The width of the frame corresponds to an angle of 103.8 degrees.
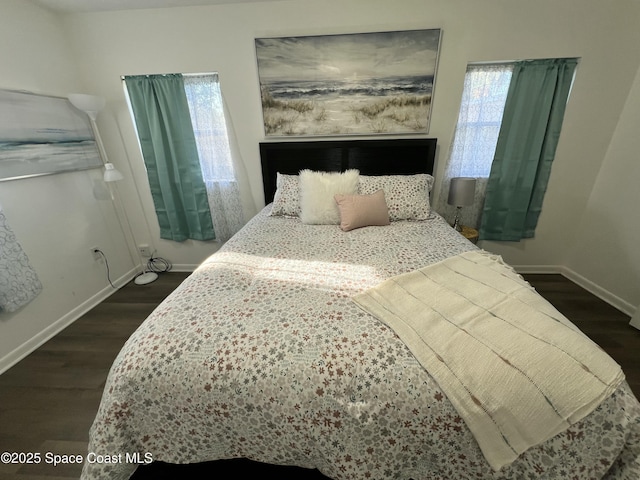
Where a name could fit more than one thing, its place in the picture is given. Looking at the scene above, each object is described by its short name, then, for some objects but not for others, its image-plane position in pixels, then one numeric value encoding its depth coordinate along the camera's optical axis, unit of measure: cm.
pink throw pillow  181
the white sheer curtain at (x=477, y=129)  212
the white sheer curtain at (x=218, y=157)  229
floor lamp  199
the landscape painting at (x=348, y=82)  205
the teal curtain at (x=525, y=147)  202
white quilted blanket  67
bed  68
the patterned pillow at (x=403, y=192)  196
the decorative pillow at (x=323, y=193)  193
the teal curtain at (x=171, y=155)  224
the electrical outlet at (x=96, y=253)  235
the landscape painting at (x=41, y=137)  171
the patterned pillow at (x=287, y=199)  213
